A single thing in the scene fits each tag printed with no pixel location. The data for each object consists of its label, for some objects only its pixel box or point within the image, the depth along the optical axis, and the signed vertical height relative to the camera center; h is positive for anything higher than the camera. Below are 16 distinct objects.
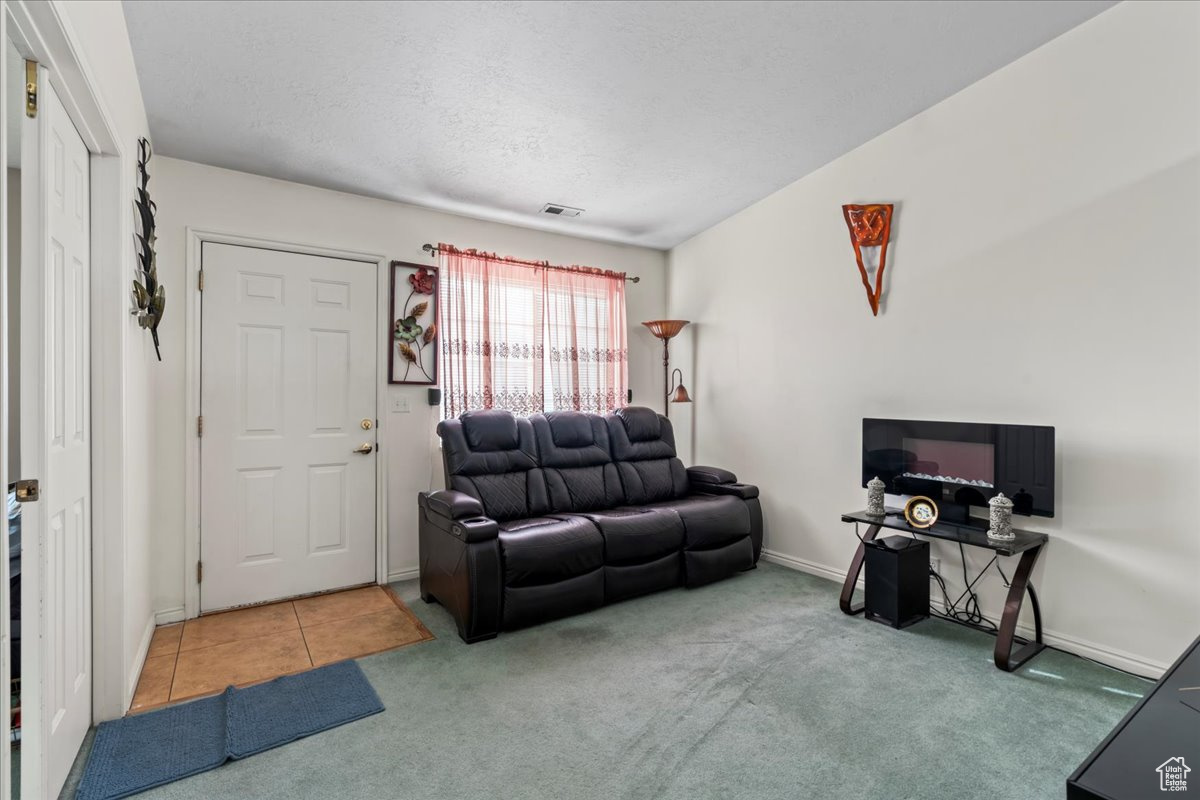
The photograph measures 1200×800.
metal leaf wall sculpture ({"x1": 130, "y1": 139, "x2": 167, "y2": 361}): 2.37 +0.59
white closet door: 1.47 -0.14
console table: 2.44 -0.81
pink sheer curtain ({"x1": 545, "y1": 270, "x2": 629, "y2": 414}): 4.32 +0.45
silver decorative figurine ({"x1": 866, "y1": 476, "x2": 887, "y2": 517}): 3.08 -0.56
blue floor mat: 1.78 -1.20
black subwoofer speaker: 2.86 -0.97
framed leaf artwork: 3.68 +0.48
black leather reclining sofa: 2.80 -0.72
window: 3.89 +0.46
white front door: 3.15 -0.17
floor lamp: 4.43 +0.45
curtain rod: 3.81 +1.01
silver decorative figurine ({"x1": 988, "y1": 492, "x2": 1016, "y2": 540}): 2.55 -0.56
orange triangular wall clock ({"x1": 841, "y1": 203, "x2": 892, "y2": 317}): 3.26 +0.98
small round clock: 2.83 -0.59
